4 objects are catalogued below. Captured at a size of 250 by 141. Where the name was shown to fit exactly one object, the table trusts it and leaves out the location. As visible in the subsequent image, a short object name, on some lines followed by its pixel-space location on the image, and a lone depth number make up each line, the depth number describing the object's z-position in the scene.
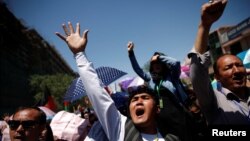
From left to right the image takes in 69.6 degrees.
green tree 18.41
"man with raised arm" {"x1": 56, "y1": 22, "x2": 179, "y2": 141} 1.42
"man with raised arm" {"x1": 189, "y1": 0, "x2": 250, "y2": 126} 1.26
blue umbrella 2.60
